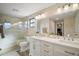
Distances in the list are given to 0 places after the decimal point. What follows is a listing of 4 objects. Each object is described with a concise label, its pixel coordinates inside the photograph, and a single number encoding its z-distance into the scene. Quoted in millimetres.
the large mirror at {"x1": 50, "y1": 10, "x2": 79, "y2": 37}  1716
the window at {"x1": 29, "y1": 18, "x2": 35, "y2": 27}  1959
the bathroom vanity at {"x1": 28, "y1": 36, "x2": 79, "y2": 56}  1580
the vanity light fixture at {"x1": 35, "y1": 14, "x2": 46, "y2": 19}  1944
